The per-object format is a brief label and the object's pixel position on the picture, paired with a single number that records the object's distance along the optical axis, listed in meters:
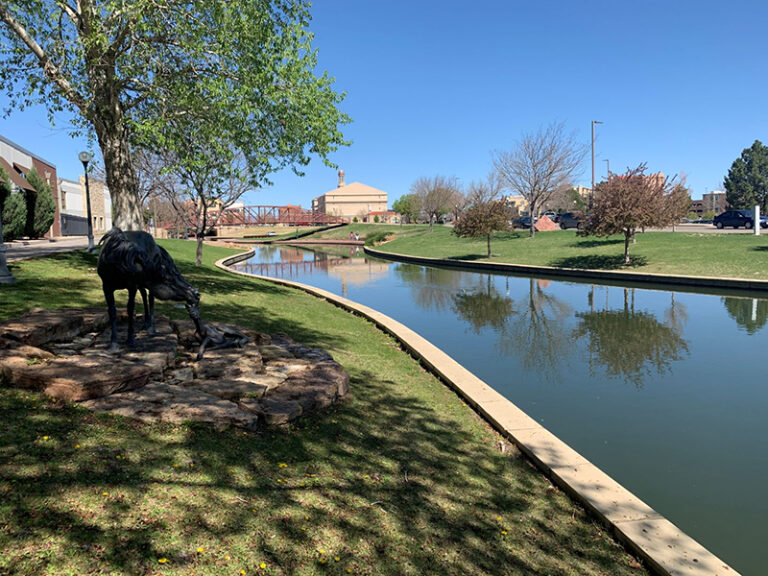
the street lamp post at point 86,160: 17.59
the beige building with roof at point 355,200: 136.75
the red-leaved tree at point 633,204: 23.75
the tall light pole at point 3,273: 9.95
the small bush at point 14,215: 27.58
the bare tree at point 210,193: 21.07
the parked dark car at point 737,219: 41.31
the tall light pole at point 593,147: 42.72
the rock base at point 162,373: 4.69
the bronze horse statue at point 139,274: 5.71
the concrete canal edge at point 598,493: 3.61
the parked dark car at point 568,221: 51.03
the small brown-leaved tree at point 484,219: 31.58
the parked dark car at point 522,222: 54.15
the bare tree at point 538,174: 44.31
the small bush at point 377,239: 58.12
